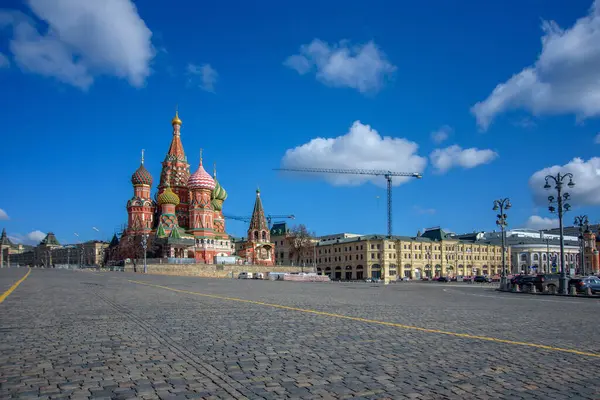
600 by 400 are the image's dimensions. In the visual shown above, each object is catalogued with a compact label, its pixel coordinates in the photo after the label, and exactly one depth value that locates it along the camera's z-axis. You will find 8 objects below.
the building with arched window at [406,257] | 101.81
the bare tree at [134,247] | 91.62
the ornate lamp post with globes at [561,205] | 30.73
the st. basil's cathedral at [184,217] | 95.06
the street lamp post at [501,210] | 41.66
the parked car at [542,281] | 33.53
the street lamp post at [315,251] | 111.88
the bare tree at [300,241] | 108.62
